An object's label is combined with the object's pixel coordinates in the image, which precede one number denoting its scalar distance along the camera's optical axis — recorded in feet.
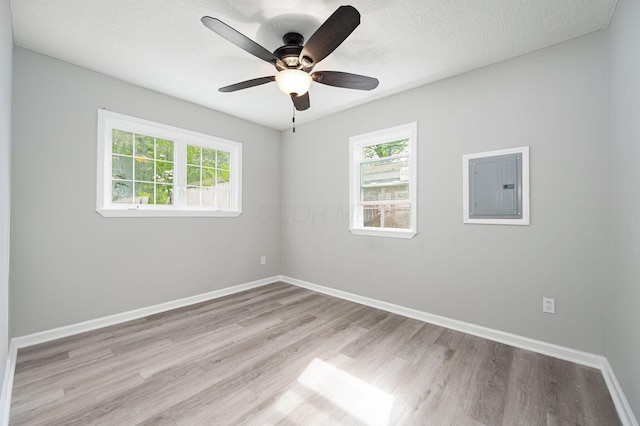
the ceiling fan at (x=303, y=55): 5.12
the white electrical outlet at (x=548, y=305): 7.31
